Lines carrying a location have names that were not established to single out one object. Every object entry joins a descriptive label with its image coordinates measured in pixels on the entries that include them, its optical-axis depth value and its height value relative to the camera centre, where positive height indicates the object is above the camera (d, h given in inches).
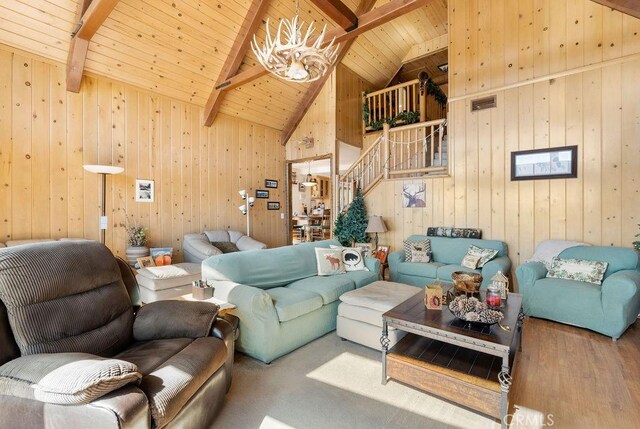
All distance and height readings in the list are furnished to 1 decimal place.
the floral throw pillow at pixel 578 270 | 129.9 -25.9
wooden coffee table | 69.4 -39.3
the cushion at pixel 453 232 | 188.9 -13.0
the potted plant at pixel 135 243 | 174.6 -18.4
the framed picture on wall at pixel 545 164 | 163.5 +26.9
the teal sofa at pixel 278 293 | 96.6 -29.8
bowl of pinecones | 76.2 -25.7
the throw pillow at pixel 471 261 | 164.0 -27.1
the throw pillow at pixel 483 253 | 163.8 -22.9
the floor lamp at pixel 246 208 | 222.9 +3.5
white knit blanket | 151.6 -19.5
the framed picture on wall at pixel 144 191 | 192.9 +14.0
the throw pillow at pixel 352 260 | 148.1 -23.4
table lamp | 217.9 -9.4
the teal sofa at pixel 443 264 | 158.8 -29.7
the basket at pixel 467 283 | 94.9 -22.3
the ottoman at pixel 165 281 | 146.1 -34.0
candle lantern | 95.4 -23.0
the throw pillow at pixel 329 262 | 141.6 -23.4
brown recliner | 46.4 -27.3
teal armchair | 113.2 -33.4
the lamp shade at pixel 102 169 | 152.7 +22.3
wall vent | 188.9 +68.5
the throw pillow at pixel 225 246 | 207.6 -23.3
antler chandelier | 110.7 +58.3
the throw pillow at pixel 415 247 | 186.7 -21.7
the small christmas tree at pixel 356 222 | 230.5 -7.7
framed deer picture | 214.8 +11.8
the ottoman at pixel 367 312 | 103.1 -35.5
